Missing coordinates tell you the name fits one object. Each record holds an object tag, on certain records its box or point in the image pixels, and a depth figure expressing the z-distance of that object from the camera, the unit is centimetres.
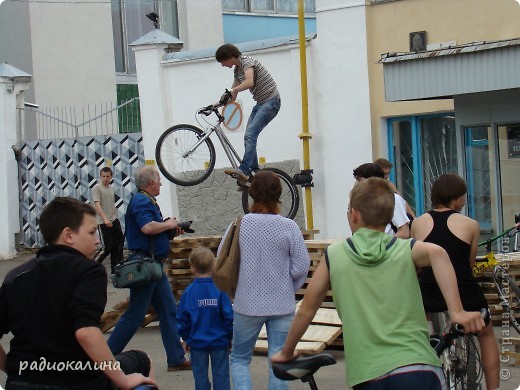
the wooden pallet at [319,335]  1471
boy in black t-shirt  743
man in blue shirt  1401
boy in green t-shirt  719
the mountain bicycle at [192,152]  2045
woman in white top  1066
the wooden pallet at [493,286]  1634
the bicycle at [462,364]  1080
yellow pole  2507
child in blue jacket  1148
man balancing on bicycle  1912
